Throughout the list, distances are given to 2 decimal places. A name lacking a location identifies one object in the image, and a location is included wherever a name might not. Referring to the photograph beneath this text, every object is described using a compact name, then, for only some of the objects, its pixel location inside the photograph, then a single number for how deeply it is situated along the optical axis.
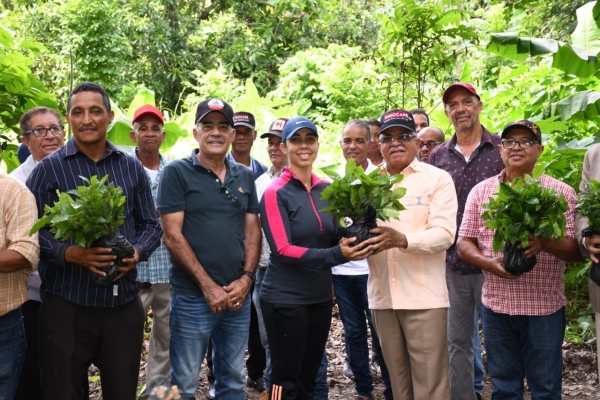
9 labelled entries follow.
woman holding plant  4.78
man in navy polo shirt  4.80
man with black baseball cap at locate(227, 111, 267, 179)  6.91
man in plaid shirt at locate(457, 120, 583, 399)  4.62
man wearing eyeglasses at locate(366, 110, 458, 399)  4.78
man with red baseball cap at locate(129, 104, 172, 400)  6.00
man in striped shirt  4.21
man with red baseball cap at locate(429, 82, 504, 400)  5.54
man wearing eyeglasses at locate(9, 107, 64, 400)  4.96
